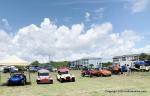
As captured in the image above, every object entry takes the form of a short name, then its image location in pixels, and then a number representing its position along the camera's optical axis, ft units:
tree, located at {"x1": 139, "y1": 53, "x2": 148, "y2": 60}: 161.45
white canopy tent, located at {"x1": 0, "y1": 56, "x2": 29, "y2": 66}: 51.02
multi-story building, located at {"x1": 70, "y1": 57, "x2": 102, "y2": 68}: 197.24
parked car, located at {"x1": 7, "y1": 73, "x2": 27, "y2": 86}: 48.45
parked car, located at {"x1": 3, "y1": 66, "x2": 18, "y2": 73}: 95.25
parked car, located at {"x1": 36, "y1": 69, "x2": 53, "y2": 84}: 50.07
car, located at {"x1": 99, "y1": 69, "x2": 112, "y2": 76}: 63.89
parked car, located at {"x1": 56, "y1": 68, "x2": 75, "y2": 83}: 52.61
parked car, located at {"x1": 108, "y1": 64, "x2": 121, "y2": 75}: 72.00
